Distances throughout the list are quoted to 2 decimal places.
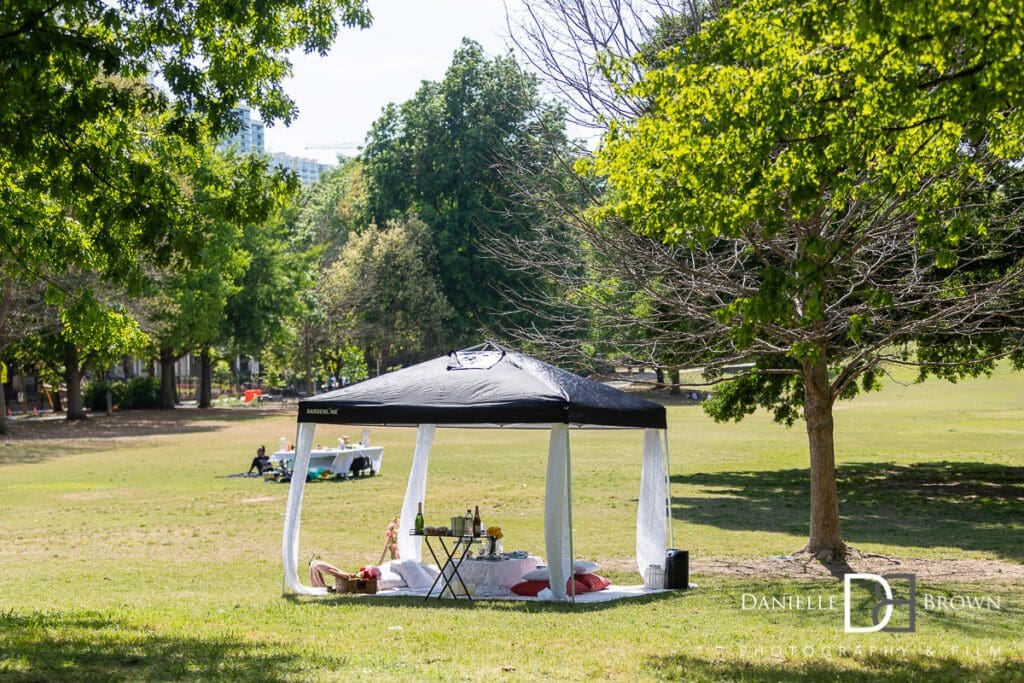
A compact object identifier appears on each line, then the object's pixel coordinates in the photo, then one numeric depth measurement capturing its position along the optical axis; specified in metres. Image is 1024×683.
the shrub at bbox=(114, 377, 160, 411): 69.44
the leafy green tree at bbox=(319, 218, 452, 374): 72.00
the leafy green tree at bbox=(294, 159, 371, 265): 89.88
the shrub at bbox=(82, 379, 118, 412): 68.62
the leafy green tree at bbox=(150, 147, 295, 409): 55.84
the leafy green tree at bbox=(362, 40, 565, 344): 72.00
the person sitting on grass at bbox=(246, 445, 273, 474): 30.72
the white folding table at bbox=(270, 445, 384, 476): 30.17
